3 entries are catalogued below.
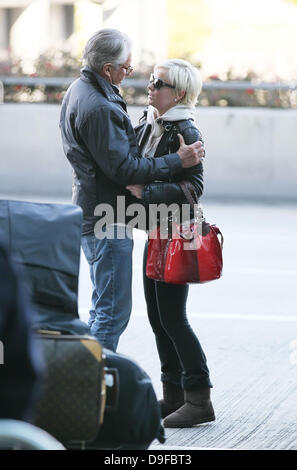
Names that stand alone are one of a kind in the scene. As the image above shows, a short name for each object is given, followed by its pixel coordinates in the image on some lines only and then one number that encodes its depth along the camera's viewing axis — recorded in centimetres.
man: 977
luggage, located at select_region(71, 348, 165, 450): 755
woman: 1009
